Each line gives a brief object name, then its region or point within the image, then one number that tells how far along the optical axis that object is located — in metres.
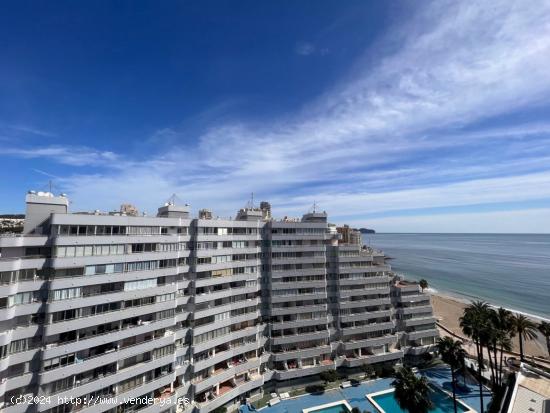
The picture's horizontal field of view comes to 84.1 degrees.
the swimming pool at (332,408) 61.12
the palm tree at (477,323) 60.12
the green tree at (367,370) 73.69
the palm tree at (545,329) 69.62
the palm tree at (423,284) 141.10
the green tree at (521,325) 66.75
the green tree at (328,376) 69.94
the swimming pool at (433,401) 61.09
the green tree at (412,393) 43.34
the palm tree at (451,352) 61.98
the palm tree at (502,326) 62.12
